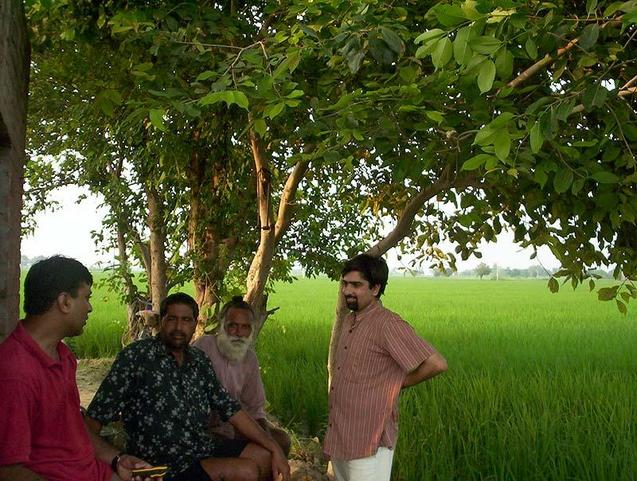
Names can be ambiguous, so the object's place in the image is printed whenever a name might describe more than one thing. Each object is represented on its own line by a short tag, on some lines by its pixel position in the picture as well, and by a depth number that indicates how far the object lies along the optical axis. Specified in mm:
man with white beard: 4141
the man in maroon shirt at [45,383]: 2229
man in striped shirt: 3652
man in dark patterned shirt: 3473
